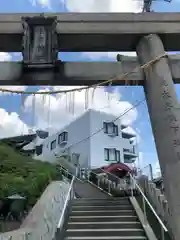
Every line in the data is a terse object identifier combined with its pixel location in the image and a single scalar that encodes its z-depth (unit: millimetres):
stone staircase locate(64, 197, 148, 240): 3809
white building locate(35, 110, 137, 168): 17912
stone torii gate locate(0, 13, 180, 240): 3400
